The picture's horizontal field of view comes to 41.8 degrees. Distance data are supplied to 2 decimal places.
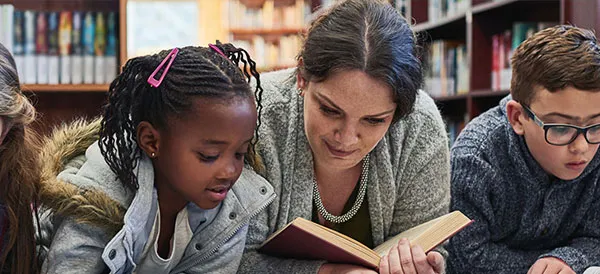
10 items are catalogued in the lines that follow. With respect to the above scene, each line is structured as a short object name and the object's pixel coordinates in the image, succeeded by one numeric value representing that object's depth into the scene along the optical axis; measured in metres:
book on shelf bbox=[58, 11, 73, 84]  3.34
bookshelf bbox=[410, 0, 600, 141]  3.22
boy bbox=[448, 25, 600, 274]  1.61
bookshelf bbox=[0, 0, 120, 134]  3.33
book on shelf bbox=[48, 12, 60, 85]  3.32
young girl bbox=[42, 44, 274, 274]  1.24
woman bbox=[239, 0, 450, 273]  1.39
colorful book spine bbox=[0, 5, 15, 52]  3.24
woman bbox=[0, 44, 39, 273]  1.28
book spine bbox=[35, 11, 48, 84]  3.31
